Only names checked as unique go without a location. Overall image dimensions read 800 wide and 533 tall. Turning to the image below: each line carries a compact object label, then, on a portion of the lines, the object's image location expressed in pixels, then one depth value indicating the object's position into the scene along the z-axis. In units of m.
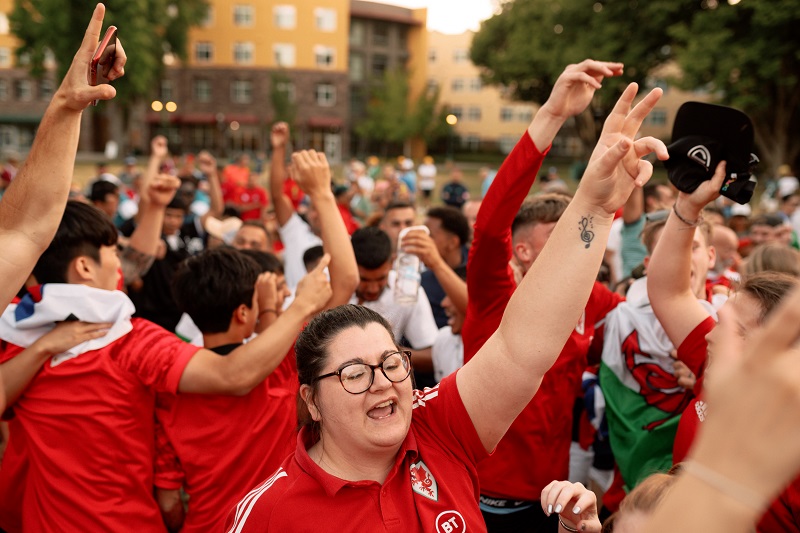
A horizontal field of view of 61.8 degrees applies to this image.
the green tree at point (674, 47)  26.09
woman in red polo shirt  1.68
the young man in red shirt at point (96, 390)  2.32
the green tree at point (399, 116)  49.75
